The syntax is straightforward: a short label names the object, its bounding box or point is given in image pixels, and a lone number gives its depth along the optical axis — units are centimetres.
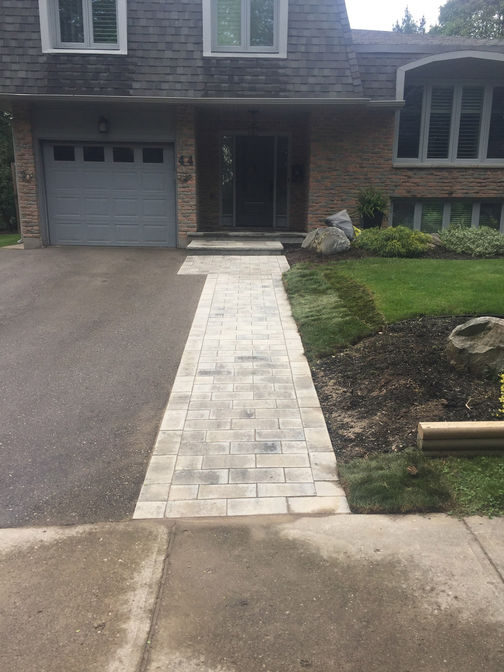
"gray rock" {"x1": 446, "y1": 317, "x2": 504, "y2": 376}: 589
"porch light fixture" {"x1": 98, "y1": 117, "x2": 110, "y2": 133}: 1448
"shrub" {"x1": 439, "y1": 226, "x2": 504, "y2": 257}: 1262
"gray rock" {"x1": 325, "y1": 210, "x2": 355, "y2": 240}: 1377
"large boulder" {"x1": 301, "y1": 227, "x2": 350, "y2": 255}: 1286
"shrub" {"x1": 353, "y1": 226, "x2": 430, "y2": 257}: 1240
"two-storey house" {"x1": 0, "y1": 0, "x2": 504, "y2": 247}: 1385
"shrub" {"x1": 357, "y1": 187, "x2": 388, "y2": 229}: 1513
